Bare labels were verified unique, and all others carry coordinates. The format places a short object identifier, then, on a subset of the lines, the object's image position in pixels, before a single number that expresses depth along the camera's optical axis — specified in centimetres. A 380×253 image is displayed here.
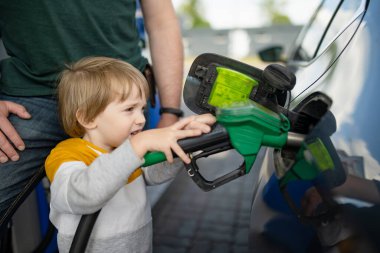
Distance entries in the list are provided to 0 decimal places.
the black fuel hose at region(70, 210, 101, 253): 125
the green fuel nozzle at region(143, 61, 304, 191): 102
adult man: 163
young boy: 138
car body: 90
